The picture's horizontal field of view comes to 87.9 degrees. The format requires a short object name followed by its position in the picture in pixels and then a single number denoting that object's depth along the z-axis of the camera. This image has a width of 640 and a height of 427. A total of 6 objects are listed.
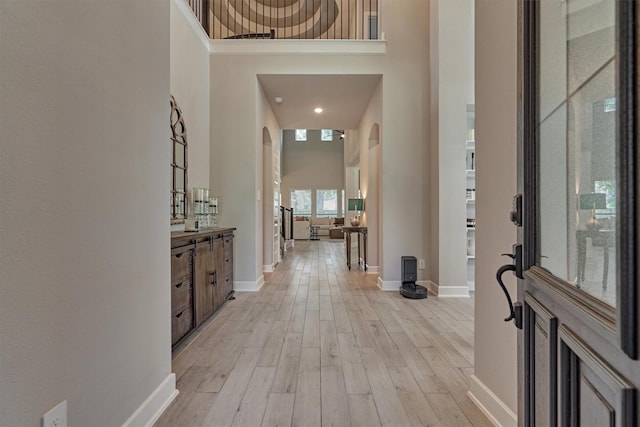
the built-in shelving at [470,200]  4.31
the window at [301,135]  15.41
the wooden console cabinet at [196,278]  2.38
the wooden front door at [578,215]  0.41
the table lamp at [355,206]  6.41
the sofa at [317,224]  12.72
